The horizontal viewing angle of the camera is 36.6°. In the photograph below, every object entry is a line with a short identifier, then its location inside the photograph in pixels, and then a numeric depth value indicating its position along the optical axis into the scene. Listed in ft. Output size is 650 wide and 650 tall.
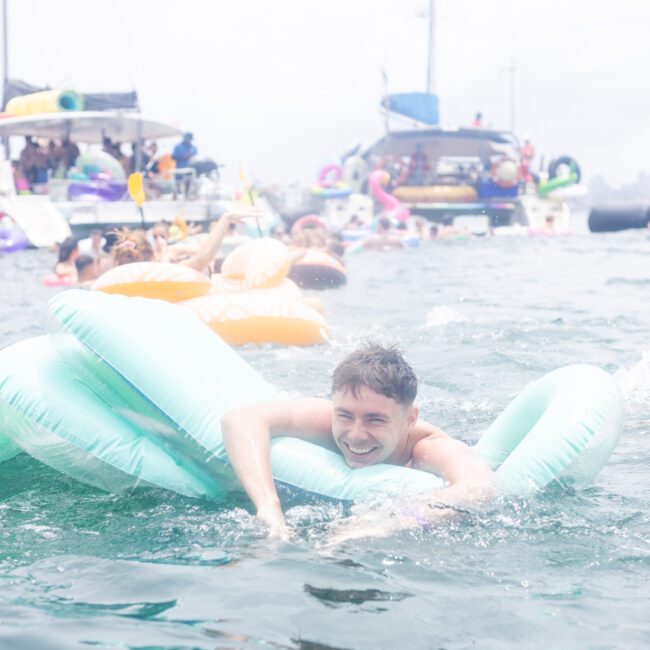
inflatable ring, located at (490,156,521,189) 96.43
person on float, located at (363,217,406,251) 69.21
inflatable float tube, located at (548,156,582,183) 99.04
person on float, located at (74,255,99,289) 32.76
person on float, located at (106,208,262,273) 24.53
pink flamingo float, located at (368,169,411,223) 88.50
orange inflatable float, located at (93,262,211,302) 23.54
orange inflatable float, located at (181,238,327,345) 23.80
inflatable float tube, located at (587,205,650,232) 92.48
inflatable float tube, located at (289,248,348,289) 38.42
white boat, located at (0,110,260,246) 62.39
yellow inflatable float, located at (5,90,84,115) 67.05
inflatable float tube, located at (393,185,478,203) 97.76
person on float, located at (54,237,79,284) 35.81
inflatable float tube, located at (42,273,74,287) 35.76
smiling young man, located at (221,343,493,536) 10.48
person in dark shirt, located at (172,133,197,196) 70.95
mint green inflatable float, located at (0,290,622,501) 11.13
